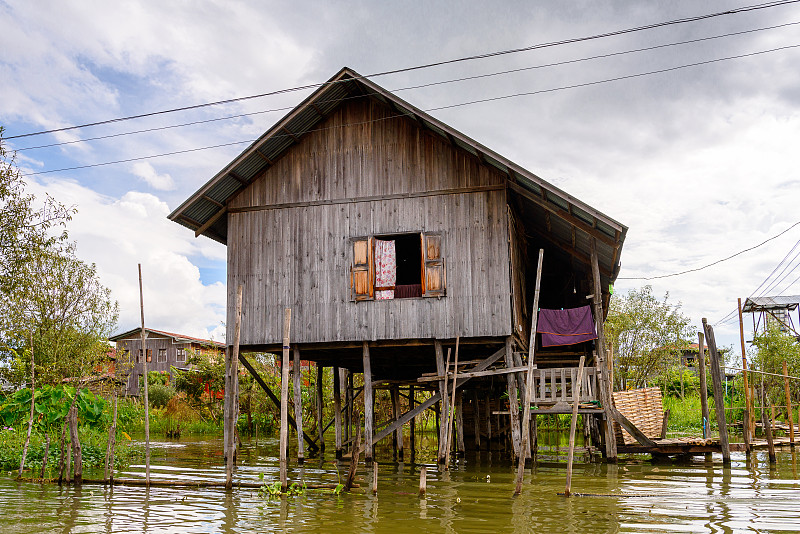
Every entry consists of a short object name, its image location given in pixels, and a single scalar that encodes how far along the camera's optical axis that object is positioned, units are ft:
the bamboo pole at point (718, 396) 48.11
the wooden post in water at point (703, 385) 51.07
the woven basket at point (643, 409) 56.49
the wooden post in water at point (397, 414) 59.36
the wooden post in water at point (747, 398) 64.99
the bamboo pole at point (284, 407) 33.22
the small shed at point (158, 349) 166.61
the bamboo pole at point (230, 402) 35.37
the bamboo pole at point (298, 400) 52.90
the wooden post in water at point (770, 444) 49.54
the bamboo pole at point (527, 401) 33.63
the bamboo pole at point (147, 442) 35.29
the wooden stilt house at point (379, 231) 48.03
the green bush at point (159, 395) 121.39
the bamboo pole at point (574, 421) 32.11
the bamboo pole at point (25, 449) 39.05
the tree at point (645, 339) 110.73
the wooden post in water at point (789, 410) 65.92
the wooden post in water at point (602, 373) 47.24
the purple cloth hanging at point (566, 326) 51.85
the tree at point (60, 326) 59.36
